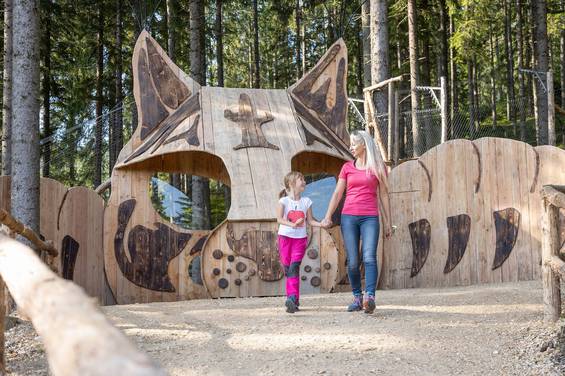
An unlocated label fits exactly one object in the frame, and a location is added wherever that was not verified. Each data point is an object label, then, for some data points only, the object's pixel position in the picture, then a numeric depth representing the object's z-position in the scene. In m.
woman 5.60
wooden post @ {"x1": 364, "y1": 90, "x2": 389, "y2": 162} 10.95
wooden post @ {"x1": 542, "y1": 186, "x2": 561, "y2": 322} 5.07
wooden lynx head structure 8.33
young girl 5.88
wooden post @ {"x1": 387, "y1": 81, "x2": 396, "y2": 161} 11.01
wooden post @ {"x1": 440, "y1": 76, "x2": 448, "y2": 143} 10.76
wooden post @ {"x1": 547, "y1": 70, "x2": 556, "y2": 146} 11.95
